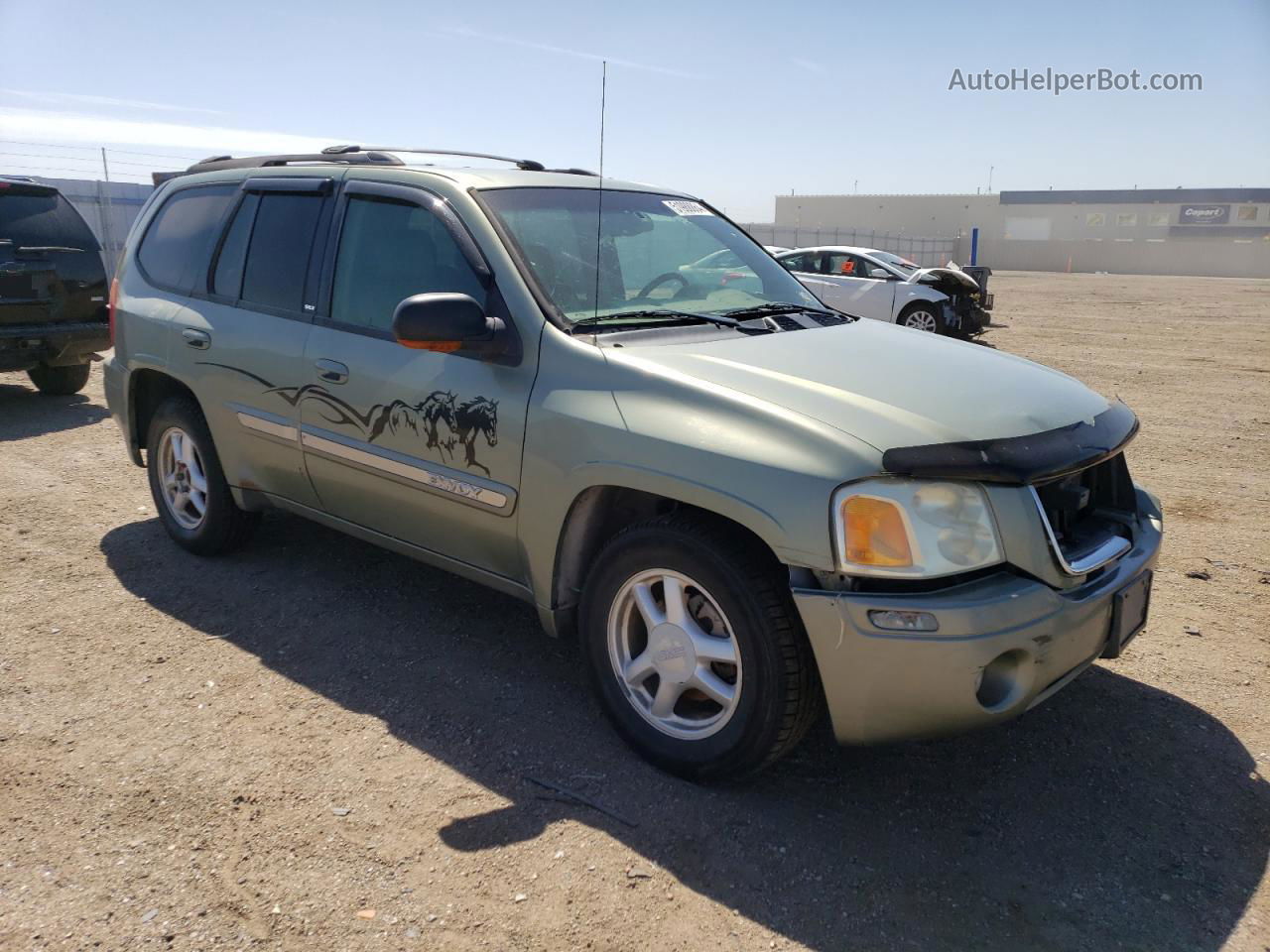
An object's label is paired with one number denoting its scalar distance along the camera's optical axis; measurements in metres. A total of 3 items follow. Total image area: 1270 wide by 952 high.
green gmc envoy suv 2.64
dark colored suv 8.04
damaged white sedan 14.77
